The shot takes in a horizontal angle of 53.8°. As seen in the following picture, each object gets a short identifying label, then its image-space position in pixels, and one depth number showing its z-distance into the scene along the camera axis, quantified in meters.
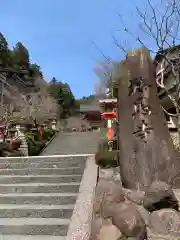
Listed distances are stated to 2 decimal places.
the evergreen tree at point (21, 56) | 32.34
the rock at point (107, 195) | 2.43
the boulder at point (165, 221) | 2.15
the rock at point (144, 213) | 2.31
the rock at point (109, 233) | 2.01
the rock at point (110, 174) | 3.39
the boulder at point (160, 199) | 2.32
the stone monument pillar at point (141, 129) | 2.96
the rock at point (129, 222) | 1.98
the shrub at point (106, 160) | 3.78
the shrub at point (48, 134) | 15.70
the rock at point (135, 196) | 2.60
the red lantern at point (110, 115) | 9.92
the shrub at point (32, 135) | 13.14
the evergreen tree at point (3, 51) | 28.25
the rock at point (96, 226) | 2.11
